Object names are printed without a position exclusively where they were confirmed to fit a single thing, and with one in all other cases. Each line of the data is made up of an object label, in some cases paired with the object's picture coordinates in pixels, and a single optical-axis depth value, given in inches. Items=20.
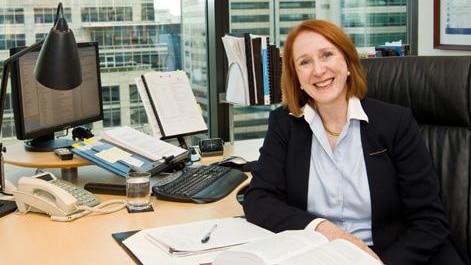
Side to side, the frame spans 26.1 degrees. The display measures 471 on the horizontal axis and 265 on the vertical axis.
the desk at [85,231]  102.2
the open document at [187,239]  100.8
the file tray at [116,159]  123.0
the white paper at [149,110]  136.5
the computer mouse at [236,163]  132.7
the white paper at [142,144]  127.9
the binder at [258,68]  143.6
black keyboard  119.1
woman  105.5
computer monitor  125.7
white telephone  112.5
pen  102.7
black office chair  108.9
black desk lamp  112.4
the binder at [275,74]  145.9
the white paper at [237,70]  143.8
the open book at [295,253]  92.8
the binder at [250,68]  143.1
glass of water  116.3
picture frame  161.3
